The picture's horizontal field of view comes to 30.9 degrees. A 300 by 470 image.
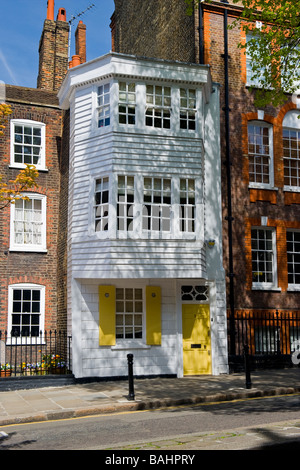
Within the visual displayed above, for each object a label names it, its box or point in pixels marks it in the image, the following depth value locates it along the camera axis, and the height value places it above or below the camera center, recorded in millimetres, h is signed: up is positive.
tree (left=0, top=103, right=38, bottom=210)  13086 +3135
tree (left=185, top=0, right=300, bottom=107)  15878 +8016
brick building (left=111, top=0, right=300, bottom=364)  18953 +4109
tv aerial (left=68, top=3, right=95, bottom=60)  26258 +13912
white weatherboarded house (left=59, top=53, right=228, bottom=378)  16484 +2313
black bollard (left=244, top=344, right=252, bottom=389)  13819 -1717
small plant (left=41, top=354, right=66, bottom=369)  17119 -1936
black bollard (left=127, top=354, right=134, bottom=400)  12602 -1745
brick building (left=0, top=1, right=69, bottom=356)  19047 +2899
